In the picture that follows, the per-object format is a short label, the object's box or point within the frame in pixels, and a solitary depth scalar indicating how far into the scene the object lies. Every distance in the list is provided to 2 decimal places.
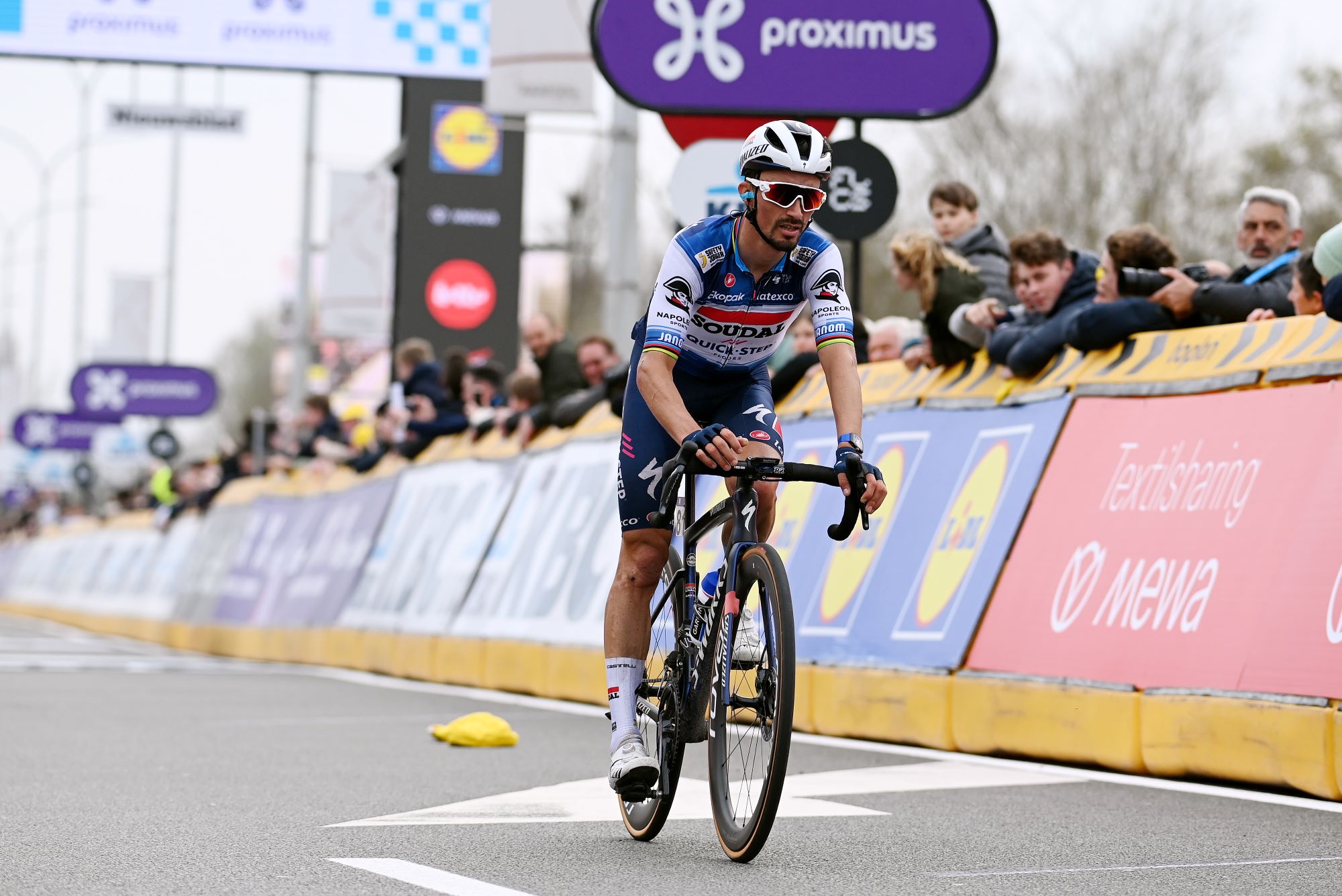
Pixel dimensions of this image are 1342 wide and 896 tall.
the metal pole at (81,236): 66.56
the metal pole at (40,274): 70.06
